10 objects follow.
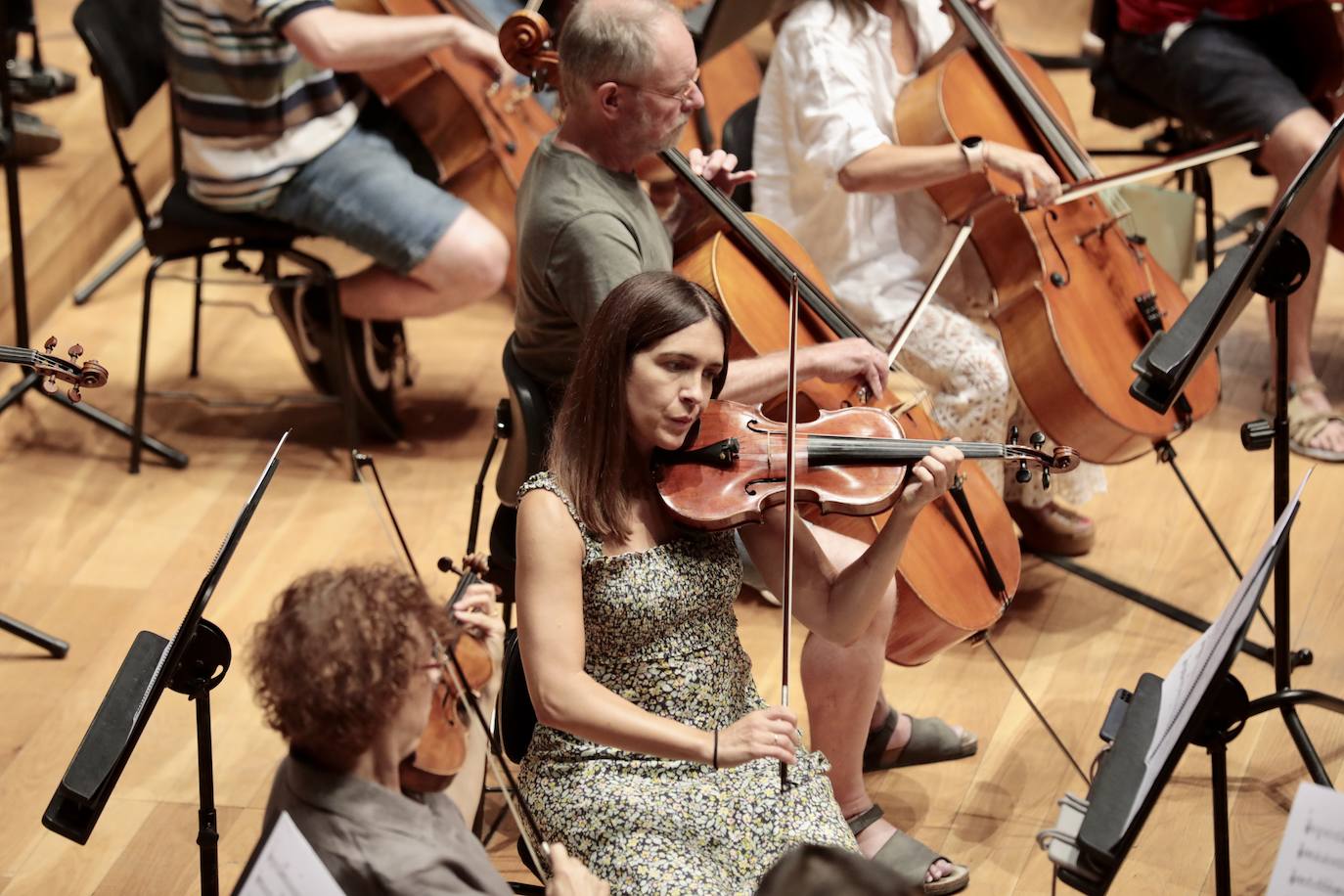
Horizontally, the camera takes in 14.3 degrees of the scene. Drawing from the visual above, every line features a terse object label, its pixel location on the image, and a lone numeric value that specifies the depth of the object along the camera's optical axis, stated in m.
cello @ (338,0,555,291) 9.13
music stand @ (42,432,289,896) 7.23
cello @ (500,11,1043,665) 8.10
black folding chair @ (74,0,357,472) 9.03
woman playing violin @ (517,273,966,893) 7.49
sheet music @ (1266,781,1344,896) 7.06
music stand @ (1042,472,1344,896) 7.12
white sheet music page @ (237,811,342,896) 6.95
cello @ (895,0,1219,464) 8.57
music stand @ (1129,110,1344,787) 7.74
